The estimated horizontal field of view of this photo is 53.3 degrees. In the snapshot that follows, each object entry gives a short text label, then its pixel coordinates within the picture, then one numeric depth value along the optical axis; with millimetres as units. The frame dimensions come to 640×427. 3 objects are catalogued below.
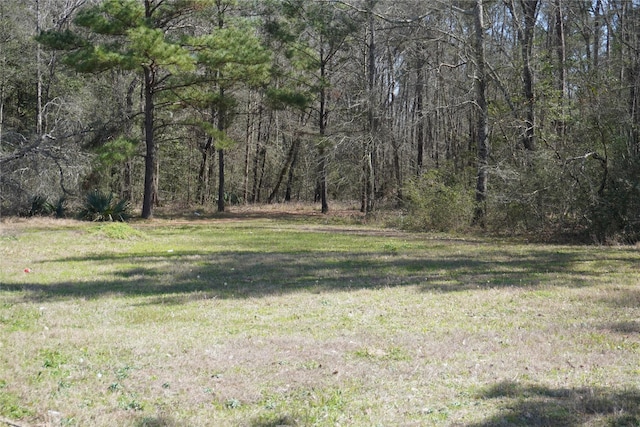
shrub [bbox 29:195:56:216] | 25859
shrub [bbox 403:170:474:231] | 22297
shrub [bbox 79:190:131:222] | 25344
